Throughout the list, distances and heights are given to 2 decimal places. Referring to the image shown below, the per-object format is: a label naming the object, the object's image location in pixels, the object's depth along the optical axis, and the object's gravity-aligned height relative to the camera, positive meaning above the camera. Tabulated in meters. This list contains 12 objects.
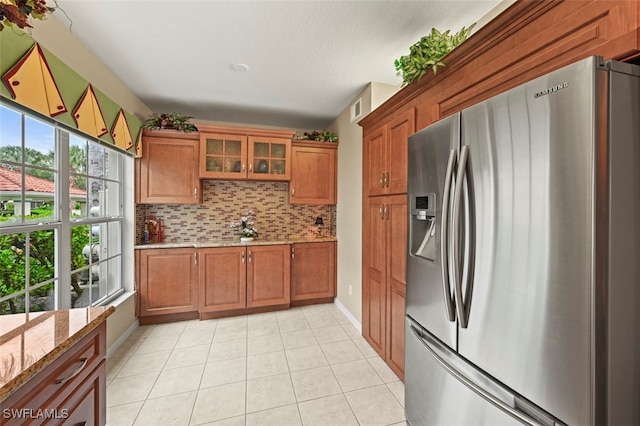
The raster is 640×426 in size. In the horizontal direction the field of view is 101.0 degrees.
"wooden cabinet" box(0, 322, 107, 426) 0.79 -0.62
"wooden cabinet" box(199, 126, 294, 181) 3.25 +0.75
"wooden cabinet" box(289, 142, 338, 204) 3.59 +0.54
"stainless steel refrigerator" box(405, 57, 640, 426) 0.75 -0.13
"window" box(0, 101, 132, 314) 1.55 -0.04
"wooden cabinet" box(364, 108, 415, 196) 1.96 +0.48
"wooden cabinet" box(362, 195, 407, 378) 2.00 -0.55
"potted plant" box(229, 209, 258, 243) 3.44 -0.20
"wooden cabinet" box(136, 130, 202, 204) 3.05 +0.50
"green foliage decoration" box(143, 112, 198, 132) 3.07 +1.05
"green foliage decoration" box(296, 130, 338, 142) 3.67 +1.06
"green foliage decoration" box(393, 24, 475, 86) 1.57 +1.00
